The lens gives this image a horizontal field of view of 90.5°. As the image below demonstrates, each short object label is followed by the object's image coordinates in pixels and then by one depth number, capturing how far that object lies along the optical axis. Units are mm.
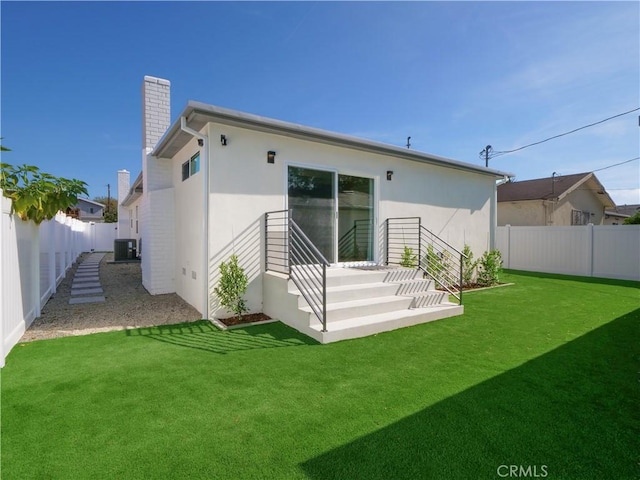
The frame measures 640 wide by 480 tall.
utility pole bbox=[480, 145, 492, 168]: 22984
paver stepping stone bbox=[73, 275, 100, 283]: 9109
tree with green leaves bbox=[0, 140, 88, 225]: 4199
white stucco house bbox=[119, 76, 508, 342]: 5324
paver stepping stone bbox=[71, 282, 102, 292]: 8125
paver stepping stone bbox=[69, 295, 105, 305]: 6639
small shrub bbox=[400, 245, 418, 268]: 7613
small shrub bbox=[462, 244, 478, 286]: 9148
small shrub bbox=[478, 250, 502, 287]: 9188
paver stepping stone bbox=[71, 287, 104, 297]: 7426
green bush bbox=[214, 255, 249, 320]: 5438
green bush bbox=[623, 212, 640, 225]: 18228
